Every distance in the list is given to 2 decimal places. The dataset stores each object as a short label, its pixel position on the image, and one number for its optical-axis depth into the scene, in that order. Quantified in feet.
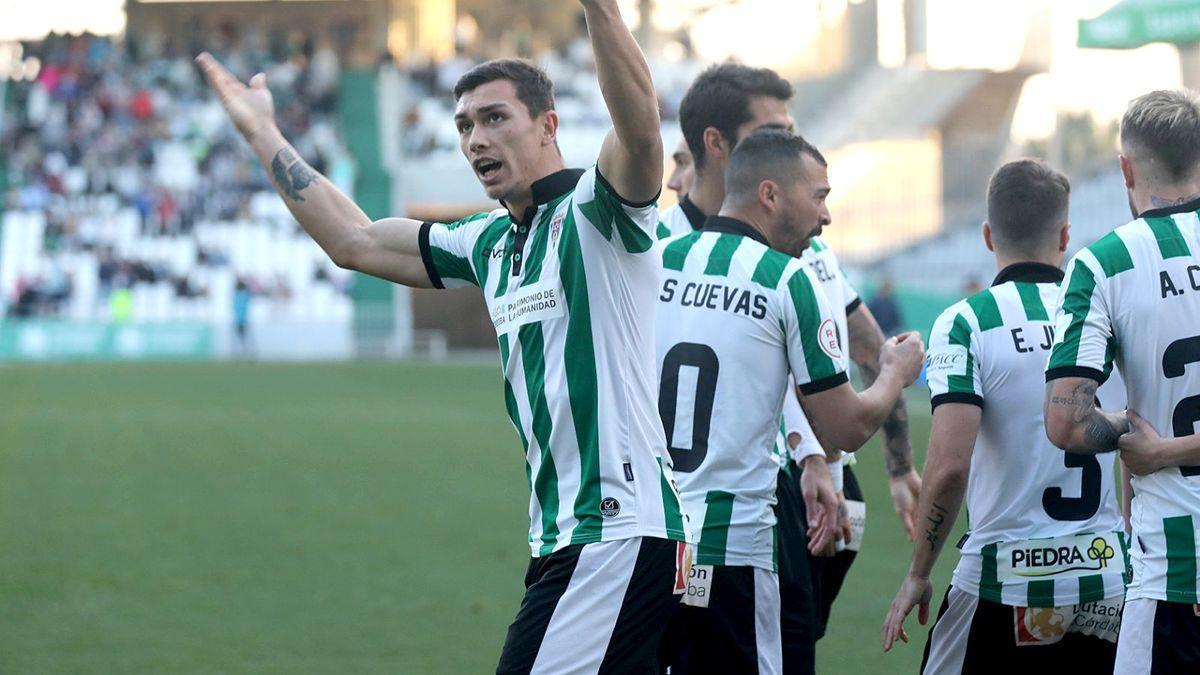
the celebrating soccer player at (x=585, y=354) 24.89
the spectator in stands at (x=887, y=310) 162.91
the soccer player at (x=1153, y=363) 24.82
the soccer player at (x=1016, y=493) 29.30
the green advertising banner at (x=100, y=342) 233.55
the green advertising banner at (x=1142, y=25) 138.82
